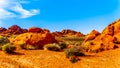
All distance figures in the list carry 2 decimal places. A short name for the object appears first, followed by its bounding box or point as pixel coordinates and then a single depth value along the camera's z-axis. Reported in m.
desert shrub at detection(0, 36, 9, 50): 13.03
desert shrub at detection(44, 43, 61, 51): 12.03
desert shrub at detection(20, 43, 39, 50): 12.20
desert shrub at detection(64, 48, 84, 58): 10.51
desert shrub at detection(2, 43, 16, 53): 10.89
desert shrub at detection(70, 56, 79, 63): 9.99
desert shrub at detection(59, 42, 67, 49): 13.11
